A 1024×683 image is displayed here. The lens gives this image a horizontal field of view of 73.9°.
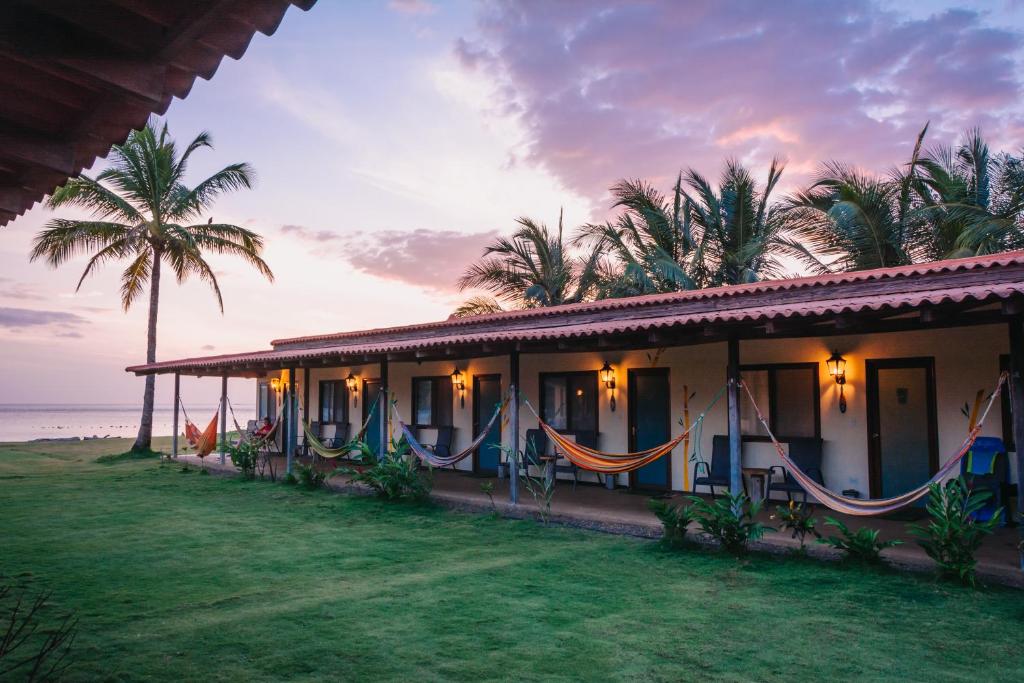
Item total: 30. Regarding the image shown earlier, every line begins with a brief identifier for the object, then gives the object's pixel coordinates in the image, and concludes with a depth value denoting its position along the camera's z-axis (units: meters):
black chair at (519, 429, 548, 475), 10.25
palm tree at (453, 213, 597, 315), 19.03
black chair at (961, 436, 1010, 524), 6.52
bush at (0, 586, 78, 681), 3.58
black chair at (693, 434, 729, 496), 8.58
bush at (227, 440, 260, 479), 12.53
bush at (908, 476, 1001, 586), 5.15
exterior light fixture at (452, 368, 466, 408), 12.28
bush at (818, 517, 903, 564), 5.64
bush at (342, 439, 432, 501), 9.30
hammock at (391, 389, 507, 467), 8.70
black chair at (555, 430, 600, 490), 10.36
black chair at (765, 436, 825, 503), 8.00
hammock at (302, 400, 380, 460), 10.42
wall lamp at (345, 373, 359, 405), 14.52
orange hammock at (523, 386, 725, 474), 7.40
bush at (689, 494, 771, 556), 6.17
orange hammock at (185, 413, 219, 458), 14.92
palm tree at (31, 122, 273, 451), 17.12
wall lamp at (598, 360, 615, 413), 10.15
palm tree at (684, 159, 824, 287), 16.17
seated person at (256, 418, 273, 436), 14.36
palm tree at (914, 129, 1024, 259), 12.95
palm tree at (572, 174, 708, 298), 17.11
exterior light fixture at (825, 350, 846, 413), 8.12
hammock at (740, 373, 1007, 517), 5.40
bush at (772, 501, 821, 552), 6.01
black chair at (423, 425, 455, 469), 12.24
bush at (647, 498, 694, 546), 6.51
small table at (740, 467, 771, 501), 8.05
